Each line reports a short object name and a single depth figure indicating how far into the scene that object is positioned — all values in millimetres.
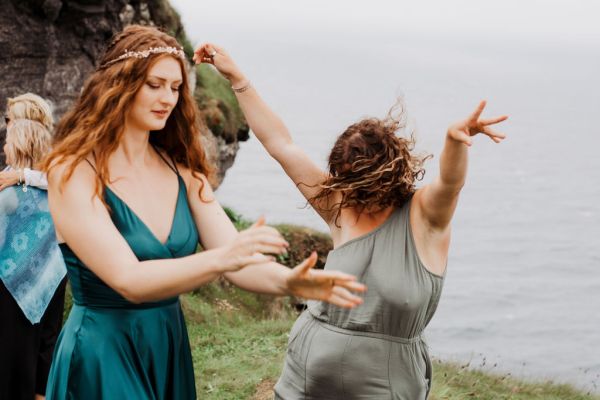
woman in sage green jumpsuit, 4289
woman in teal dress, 3260
